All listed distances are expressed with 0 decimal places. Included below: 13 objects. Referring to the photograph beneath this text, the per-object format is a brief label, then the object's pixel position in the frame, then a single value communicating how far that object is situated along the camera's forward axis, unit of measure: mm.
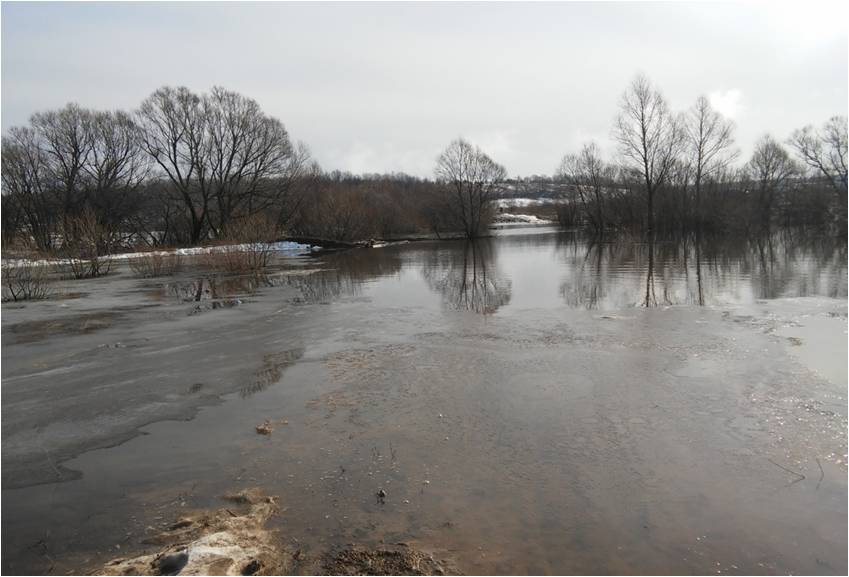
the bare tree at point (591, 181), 61672
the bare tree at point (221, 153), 53062
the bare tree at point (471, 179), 65688
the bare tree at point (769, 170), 56250
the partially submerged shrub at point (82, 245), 25375
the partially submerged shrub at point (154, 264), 27234
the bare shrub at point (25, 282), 18484
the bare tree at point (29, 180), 50656
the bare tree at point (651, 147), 50562
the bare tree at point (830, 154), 55312
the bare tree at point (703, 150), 51969
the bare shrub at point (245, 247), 26516
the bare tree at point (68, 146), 51156
